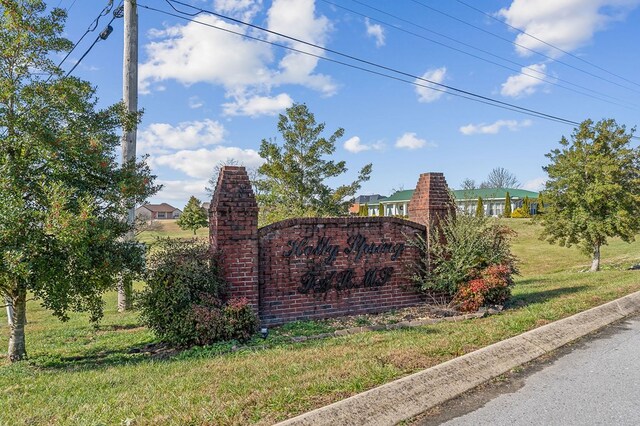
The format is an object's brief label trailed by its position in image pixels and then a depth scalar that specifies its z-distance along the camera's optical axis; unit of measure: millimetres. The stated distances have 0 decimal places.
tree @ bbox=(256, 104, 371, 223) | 18547
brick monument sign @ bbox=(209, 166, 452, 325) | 8070
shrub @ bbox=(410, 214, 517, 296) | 9805
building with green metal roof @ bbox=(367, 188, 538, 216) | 64375
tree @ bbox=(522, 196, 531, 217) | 53788
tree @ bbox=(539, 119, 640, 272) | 19203
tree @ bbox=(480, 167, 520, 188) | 84938
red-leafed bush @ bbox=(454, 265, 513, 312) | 9250
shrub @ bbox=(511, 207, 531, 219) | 53575
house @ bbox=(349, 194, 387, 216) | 89100
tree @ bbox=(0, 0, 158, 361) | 6039
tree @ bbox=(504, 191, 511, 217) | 56094
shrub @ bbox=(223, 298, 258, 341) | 7125
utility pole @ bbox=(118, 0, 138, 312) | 11922
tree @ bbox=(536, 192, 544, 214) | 21753
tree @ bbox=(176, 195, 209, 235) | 42531
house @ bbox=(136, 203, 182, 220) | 108681
